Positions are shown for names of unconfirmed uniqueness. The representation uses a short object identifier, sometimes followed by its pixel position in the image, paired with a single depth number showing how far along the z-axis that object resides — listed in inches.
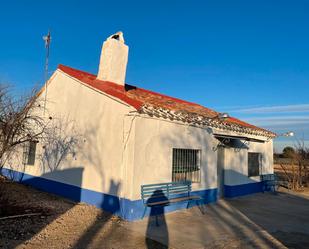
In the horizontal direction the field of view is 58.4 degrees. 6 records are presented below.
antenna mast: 497.0
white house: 312.5
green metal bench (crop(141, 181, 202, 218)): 311.7
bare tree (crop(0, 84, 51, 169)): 384.8
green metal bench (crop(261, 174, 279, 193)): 568.7
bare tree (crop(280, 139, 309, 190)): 659.6
